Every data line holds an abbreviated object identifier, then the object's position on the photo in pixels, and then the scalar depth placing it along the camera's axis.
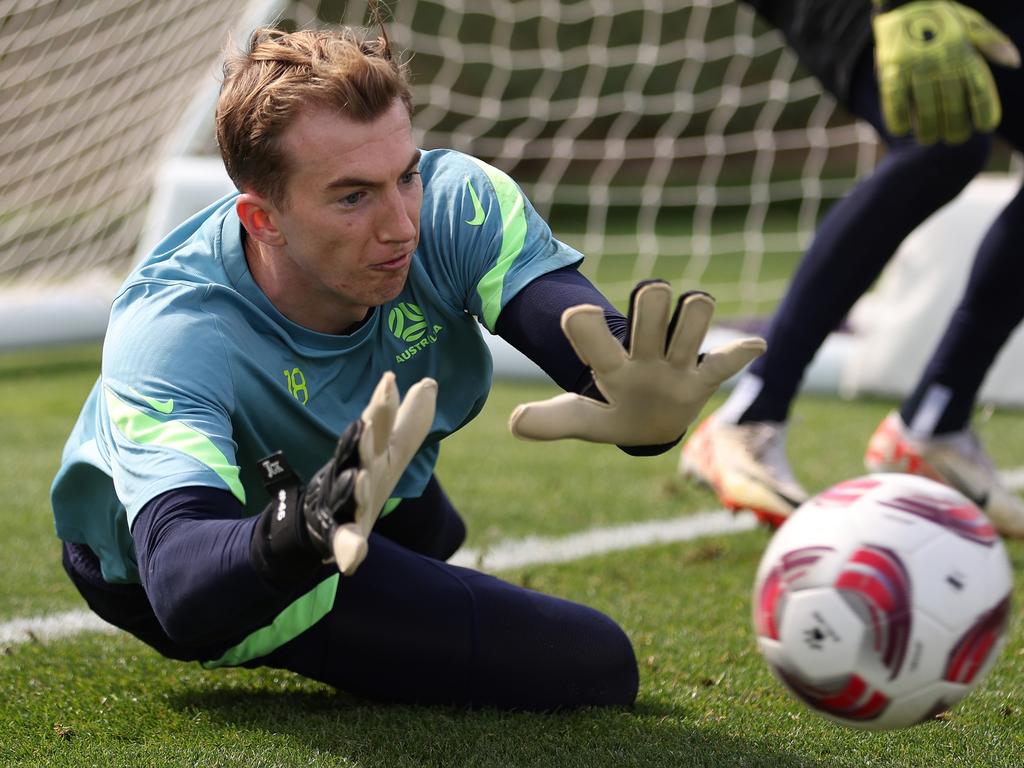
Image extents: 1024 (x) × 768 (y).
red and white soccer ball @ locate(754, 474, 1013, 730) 3.97
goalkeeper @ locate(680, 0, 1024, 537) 7.07
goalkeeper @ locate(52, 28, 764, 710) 4.09
